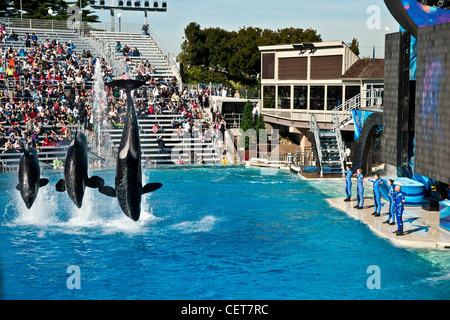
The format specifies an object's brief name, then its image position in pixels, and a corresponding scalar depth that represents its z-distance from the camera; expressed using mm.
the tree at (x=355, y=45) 67312
